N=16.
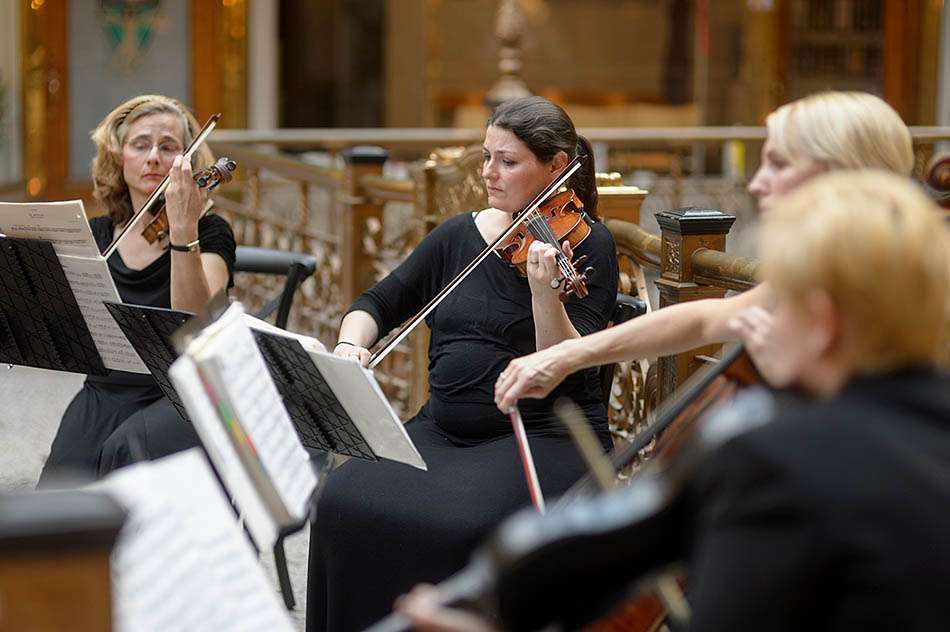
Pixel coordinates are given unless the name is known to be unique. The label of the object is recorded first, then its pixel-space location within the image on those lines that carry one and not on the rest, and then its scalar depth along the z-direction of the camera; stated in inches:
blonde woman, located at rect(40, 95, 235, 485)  237.9
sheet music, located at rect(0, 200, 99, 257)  219.3
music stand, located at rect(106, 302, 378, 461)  180.2
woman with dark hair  206.7
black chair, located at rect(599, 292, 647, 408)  235.8
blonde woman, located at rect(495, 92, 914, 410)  148.3
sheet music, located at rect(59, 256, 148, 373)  221.1
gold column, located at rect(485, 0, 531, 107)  735.7
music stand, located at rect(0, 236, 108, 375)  225.6
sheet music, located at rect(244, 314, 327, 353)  174.2
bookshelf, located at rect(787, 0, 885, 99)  889.5
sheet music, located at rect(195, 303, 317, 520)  138.4
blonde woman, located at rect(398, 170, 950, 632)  94.6
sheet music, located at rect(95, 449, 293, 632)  115.5
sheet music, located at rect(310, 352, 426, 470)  174.4
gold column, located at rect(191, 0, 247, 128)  771.4
